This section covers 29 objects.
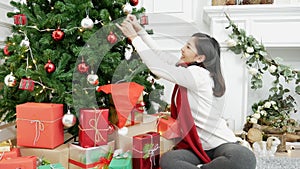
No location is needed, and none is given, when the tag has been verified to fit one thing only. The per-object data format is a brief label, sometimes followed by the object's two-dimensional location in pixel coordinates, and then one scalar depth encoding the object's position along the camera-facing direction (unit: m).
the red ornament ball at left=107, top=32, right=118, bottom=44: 1.52
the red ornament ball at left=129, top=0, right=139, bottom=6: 1.71
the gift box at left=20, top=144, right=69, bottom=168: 1.43
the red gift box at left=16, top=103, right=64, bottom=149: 1.43
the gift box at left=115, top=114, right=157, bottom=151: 1.57
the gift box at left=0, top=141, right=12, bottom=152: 1.41
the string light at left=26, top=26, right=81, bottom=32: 1.57
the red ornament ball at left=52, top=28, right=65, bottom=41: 1.52
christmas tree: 1.50
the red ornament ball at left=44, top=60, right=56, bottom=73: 1.50
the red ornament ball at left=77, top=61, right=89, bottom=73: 1.48
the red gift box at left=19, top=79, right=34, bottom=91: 1.46
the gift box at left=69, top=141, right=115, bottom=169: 1.43
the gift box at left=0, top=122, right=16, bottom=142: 1.87
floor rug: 1.92
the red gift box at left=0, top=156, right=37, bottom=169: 1.27
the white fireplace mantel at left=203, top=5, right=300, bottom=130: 2.24
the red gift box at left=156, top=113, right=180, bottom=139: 1.59
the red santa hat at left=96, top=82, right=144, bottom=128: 1.49
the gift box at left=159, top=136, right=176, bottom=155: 1.65
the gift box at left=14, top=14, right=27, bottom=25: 1.55
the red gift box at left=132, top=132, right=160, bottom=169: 1.49
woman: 1.42
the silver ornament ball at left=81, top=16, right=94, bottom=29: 1.50
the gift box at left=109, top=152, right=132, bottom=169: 1.42
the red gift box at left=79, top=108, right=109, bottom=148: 1.45
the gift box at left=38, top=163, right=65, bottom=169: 1.33
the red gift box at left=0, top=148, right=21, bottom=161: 1.35
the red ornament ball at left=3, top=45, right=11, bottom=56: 1.63
